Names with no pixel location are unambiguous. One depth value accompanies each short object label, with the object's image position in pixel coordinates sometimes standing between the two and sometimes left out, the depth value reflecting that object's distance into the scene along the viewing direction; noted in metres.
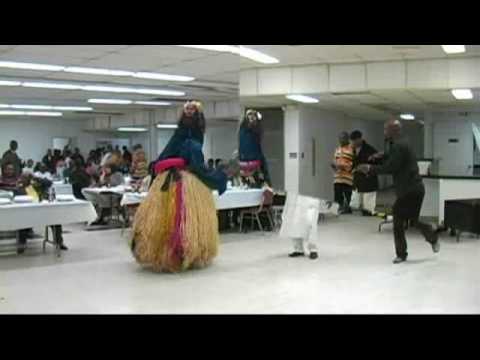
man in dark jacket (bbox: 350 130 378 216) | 8.80
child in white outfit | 6.56
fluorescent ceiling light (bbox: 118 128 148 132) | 9.11
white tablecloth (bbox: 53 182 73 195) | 7.87
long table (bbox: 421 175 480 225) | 8.14
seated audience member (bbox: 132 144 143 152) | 9.02
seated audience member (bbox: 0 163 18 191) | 7.21
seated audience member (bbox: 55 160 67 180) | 7.67
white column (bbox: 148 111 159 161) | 8.15
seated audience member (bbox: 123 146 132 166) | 8.93
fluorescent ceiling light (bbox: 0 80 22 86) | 8.32
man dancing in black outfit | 6.28
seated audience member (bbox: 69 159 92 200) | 8.37
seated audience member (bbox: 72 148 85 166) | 8.20
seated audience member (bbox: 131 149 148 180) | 8.77
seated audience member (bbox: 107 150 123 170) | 8.91
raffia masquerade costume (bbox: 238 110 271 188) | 8.61
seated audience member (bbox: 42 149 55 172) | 7.59
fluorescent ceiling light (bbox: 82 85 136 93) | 10.36
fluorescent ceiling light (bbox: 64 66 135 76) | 8.56
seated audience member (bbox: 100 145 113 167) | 8.76
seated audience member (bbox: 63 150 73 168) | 7.94
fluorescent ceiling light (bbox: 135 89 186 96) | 10.81
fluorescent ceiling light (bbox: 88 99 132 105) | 10.62
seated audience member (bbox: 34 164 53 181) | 7.35
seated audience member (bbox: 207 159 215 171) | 6.25
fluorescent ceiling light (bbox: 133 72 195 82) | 9.33
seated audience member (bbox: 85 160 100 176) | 8.51
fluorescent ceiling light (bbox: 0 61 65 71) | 8.01
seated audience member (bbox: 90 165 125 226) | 8.83
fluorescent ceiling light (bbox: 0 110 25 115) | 6.84
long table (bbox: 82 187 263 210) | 7.72
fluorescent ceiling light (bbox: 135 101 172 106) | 11.32
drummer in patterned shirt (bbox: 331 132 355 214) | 10.82
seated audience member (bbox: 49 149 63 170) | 7.59
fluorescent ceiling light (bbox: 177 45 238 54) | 7.03
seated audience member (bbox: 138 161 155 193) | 7.94
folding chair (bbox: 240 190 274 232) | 8.53
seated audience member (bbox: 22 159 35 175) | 7.30
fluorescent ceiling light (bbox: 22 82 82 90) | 9.61
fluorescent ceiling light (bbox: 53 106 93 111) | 8.52
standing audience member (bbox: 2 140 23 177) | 6.96
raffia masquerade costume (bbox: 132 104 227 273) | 5.72
